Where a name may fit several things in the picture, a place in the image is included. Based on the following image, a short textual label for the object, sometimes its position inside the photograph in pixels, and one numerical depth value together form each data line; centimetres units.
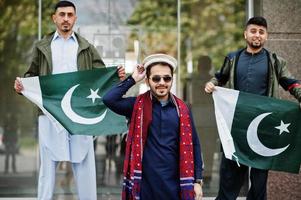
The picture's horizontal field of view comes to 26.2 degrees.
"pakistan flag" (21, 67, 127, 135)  658
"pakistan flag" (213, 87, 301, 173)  654
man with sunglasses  501
